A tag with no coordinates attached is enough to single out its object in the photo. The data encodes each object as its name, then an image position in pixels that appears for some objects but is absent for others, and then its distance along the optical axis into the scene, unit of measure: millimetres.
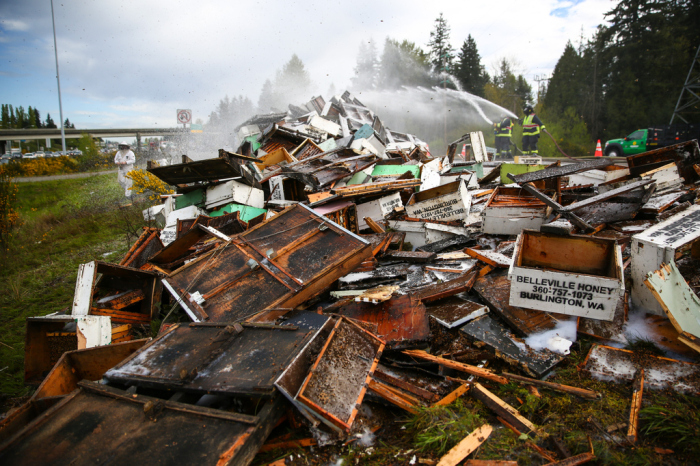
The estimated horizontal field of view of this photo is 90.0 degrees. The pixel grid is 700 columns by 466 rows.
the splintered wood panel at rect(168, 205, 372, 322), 3199
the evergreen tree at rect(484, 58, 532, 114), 32844
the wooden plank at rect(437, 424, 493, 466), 1902
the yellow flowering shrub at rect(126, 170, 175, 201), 9313
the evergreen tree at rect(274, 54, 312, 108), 41978
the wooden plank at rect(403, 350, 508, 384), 2520
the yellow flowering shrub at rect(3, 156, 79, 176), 18984
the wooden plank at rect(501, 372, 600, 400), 2281
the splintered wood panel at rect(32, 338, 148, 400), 2674
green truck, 14008
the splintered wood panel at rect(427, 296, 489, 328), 3090
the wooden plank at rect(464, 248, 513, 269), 3776
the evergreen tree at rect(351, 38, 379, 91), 40988
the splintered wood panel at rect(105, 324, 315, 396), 2096
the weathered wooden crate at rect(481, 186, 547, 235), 4504
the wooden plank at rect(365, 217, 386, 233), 5421
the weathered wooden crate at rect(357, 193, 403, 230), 5762
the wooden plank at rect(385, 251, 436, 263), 4264
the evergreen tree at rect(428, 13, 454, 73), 36812
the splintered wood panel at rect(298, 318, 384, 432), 1976
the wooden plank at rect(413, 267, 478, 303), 3396
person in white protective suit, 11328
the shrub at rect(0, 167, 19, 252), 7582
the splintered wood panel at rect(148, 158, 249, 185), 5426
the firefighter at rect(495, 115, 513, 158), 13758
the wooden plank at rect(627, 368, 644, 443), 1992
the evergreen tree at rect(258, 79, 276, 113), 30869
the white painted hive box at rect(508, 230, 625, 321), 2693
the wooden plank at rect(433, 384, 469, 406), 2408
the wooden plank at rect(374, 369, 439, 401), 2473
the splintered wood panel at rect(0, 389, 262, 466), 1747
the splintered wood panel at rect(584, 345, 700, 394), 2277
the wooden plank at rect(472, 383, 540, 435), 2105
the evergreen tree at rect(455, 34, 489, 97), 33406
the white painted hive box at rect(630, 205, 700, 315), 2795
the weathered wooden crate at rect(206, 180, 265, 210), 5887
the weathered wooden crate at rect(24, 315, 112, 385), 3070
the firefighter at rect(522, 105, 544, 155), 11406
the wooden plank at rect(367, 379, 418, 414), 2348
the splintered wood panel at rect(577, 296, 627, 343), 2838
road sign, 13898
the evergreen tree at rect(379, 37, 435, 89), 36500
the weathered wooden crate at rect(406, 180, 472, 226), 5285
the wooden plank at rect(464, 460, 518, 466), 1836
